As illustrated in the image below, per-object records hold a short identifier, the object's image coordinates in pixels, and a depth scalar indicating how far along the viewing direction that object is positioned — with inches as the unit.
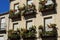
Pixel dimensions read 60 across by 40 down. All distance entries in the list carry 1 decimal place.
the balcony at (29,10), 1159.3
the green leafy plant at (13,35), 1189.7
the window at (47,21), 1088.8
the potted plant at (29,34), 1119.8
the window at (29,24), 1180.4
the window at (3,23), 1331.7
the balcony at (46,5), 1075.8
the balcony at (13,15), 1228.8
